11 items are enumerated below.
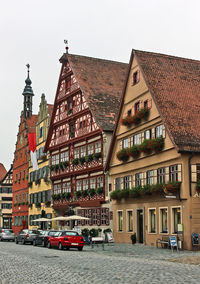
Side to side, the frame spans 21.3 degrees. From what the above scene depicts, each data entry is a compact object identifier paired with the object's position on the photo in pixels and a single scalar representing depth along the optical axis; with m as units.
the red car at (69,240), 33.25
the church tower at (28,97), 78.81
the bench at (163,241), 33.62
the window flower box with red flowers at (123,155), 40.54
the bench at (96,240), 36.03
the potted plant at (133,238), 38.66
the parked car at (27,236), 43.50
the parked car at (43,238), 37.74
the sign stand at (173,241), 29.12
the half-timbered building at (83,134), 47.50
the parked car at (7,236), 55.44
